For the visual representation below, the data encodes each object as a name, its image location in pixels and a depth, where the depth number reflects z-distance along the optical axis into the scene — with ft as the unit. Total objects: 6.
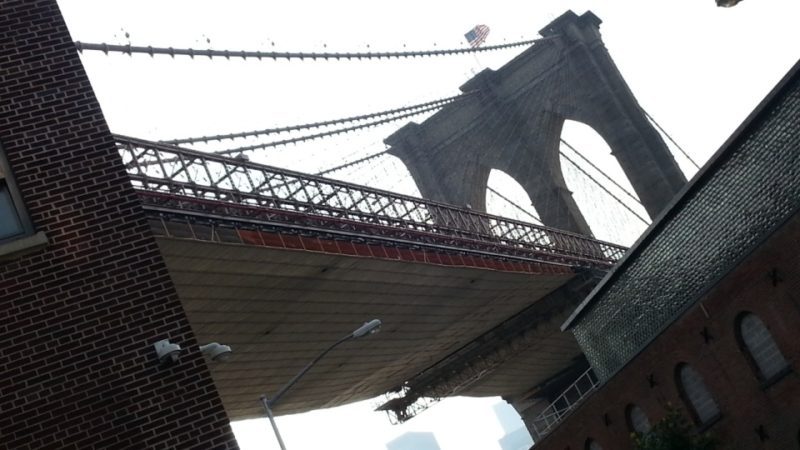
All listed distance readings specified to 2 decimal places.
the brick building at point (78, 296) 38.60
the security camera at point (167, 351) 39.34
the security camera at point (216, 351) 55.52
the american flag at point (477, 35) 266.36
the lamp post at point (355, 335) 85.10
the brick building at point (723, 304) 96.94
